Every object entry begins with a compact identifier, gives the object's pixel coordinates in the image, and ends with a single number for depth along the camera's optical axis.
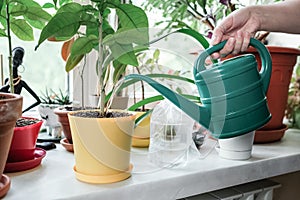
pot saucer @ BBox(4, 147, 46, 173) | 0.71
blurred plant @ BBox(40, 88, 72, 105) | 1.01
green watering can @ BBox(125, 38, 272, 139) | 0.69
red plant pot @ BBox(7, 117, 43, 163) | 0.70
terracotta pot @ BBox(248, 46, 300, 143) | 0.98
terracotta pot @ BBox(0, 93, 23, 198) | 0.56
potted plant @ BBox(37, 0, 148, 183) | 0.65
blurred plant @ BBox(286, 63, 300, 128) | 1.20
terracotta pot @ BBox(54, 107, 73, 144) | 0.83
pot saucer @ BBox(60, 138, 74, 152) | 0.85
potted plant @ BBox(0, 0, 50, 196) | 0.56
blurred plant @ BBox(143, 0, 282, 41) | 1.09
